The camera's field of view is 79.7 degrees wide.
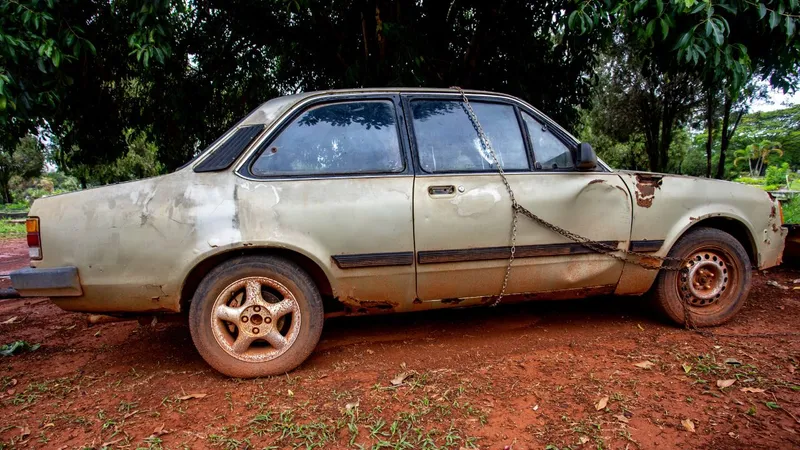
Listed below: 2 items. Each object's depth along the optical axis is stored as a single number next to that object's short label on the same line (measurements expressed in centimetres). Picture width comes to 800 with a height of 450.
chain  319
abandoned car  280
